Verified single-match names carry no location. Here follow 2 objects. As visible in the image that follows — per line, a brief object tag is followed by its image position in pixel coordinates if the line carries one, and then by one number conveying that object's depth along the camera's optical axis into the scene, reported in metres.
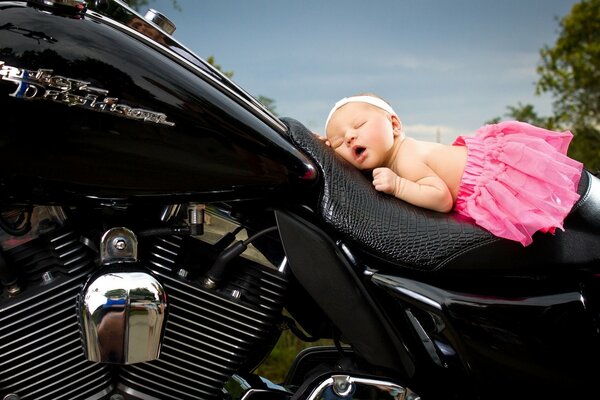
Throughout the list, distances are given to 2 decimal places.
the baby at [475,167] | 1.53
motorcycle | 1.32
